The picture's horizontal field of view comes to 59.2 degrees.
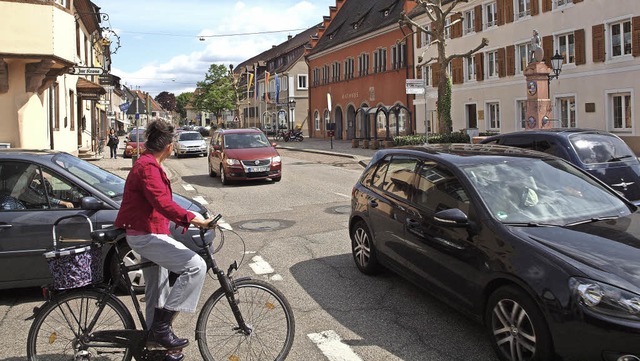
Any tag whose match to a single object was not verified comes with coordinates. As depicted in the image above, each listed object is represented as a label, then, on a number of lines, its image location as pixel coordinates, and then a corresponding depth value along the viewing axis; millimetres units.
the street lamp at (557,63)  24406
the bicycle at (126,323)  3770
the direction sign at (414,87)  20719
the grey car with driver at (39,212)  5574
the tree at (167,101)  168875
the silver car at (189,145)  31344
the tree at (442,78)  25906
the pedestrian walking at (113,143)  31719
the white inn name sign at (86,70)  18984
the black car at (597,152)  8672
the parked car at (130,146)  31580
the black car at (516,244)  3408
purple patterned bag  3561
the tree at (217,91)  85500
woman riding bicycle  3742
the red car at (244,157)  16656
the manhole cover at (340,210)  11423
